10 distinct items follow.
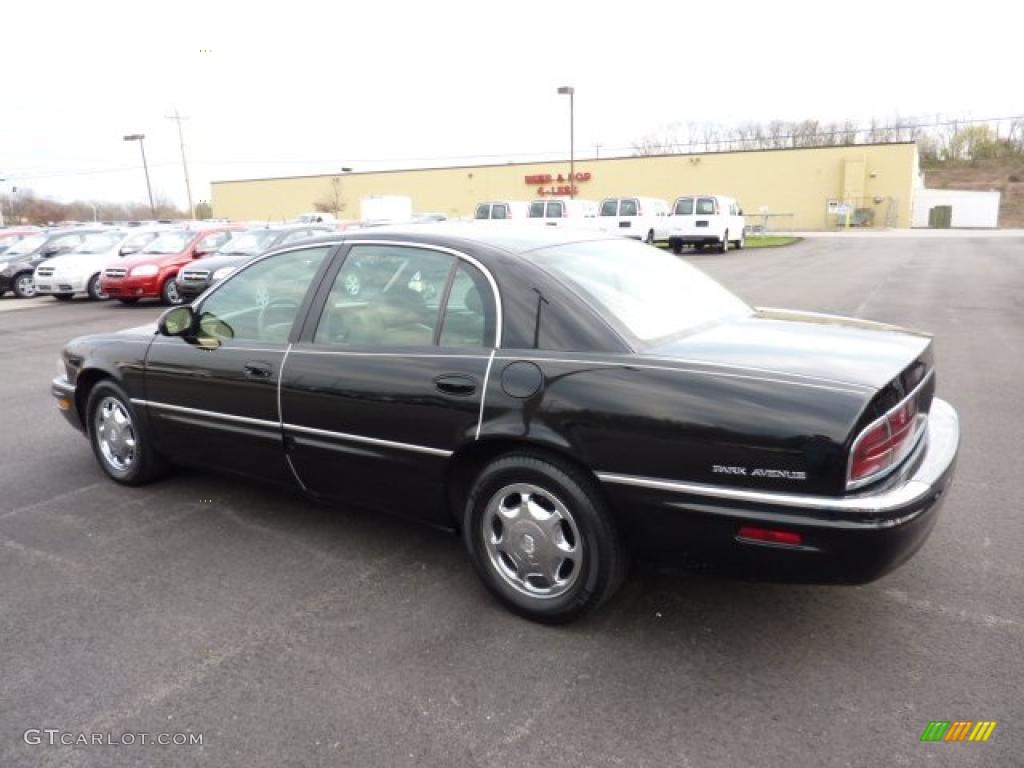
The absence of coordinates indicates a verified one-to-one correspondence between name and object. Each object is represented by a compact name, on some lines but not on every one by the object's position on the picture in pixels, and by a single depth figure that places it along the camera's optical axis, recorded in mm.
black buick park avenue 2721
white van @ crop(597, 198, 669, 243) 30047
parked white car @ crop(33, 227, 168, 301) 17609
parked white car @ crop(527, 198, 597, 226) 29609
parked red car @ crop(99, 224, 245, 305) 15797
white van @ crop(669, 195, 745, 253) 29719
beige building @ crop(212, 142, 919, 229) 50188
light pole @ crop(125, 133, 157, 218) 58469
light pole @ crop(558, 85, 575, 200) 38344
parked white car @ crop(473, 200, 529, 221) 30308
